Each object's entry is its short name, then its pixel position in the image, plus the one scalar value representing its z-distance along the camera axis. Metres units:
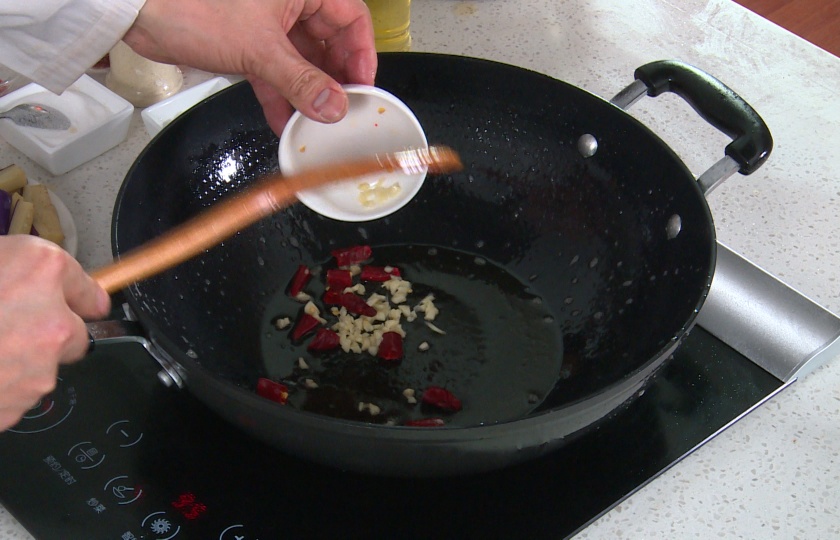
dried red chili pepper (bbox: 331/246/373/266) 0.86
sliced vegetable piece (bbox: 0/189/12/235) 0.72
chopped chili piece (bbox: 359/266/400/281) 0.83
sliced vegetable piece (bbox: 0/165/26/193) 0.77
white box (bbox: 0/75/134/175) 0.84
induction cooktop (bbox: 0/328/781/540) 0.56
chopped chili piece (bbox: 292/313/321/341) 0.77
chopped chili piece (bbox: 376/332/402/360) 0.74
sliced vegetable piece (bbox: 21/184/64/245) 0.74
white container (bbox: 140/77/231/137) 0.87
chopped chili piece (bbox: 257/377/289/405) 0.68
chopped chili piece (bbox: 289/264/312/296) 0.82
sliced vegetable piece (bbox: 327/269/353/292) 0.82
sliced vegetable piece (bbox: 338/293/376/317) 0.78
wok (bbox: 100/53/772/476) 0.66
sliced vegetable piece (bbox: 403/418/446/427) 0.64
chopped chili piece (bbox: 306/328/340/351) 0.75
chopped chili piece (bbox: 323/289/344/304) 0.80
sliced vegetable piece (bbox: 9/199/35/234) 0.72
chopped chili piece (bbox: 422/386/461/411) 0.69
